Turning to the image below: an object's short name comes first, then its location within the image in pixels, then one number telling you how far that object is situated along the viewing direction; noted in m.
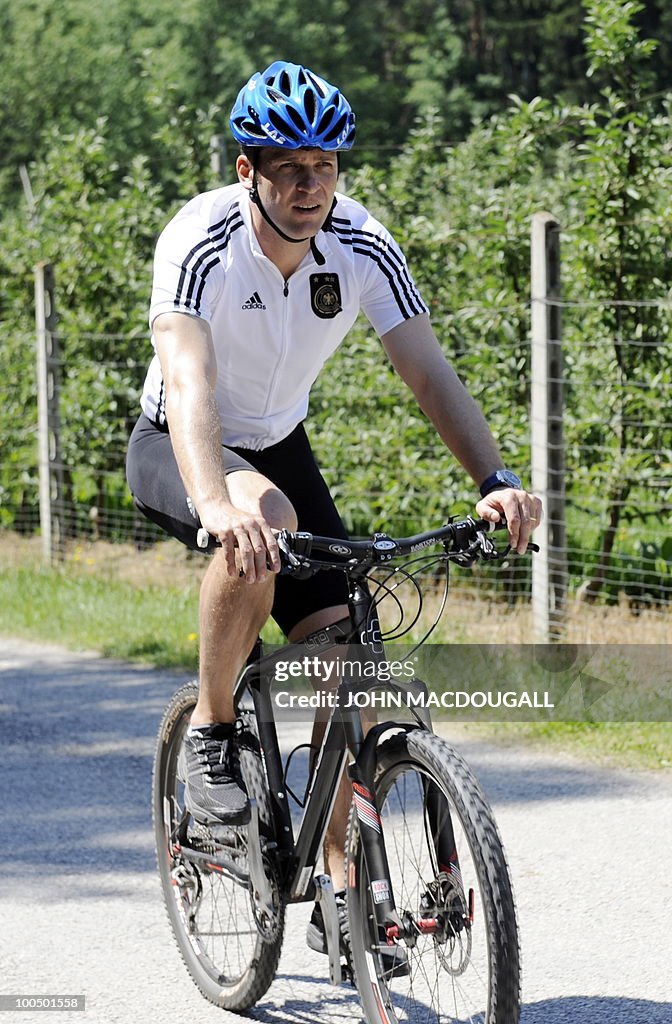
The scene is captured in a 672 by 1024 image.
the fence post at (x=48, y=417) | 11.39
